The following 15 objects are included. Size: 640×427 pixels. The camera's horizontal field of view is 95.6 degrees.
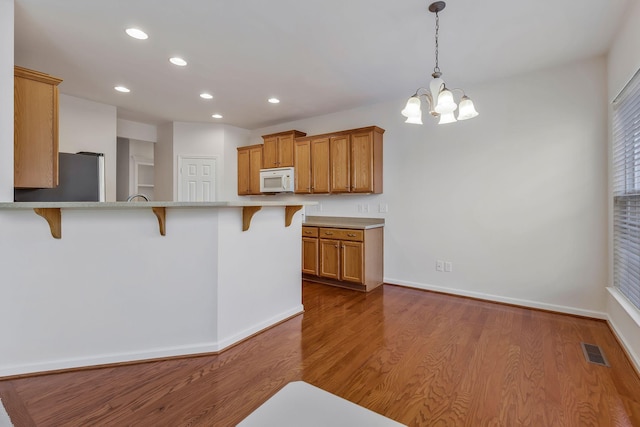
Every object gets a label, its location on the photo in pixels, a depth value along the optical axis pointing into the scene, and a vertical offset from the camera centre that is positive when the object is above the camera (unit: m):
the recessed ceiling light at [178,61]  2.96 +1.57
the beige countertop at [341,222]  4.02 -0.14
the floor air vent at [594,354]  2.15 -1.09
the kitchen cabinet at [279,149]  4.88 +1.11
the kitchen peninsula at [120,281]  1.92 -0.50
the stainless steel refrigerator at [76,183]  2.79 +0.31
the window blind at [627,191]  2.20 +0.19
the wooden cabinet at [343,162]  4.03 +0.76
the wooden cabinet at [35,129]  2.24 +0.66
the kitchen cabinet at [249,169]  5.38 +0.83
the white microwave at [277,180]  4.82 +0.56
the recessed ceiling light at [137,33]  2.46 +1.55
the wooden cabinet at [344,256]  3.81 -0.60
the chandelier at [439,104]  1.99 +0.79
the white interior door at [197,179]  5.35 +0.63
